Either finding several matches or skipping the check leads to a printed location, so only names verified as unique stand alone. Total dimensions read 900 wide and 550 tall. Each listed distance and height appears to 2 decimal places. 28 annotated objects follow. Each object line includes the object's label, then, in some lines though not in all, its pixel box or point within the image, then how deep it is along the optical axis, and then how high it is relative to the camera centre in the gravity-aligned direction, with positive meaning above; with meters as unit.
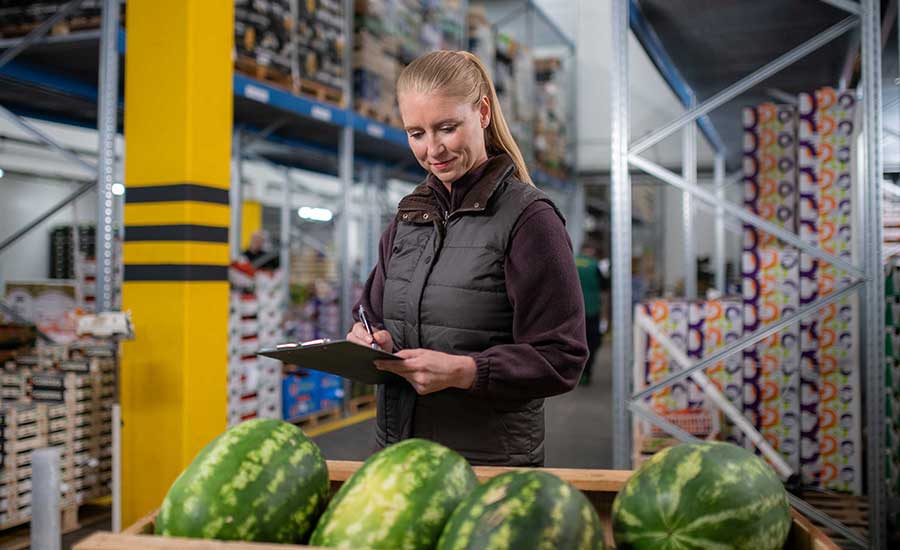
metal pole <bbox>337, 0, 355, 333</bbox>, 7.22 +1.06
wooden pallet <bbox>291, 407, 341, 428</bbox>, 7.00 -1.24
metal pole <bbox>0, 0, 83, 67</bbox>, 4.82 +1.67
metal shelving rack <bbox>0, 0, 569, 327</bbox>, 4.60 +1.58
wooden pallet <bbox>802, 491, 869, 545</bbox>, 3.82 -1.14
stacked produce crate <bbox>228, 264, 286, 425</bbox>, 5.88 -0.41
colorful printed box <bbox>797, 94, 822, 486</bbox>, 4.02 +0.05
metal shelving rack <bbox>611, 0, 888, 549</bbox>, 3.41 +0.24
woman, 1.51 +0.00
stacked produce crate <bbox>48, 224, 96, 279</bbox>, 11.73 +0.71
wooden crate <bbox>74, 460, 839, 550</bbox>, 0.82 -0.28
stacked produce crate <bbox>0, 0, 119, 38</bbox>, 4.92 +1.81
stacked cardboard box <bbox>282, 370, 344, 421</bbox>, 6.75 -0.98
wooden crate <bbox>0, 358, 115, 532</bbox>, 4.02 -0.86
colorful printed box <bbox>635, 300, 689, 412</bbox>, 4.78 -0.41
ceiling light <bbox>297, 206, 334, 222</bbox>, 20.00 +2.17
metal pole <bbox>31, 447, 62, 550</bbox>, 2.36 -0.65
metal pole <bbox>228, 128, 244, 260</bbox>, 8.08 +0.96
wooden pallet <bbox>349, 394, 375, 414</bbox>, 7.78 -1.21
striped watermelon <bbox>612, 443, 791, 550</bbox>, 0.87 -0.25
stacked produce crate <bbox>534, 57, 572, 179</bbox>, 13.70 +3.30
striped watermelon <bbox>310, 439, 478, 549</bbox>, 0.84 -0.24
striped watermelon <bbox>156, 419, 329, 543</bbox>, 0.90 -0.25
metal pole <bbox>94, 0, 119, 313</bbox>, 4.57 +0.91
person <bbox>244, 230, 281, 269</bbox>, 8.45 +0.40
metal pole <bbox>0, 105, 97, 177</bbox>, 4.96 +1.02
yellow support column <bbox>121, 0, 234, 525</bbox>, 4.25 +0.31
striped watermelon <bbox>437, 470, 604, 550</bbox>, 0.78 -0.24
